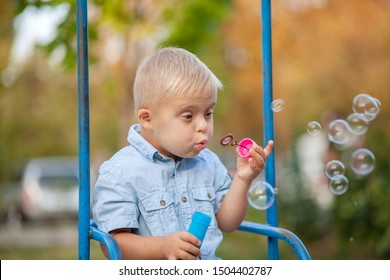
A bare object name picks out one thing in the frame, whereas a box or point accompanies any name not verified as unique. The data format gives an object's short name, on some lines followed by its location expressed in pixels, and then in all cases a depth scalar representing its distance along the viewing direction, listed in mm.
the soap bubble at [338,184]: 2874
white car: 12688
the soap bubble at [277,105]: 2520
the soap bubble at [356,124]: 3193
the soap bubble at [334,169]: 2816
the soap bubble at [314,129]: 2682
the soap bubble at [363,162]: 3148
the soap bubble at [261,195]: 2447
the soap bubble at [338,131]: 3002
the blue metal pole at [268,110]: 2518
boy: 2145
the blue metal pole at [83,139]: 2148
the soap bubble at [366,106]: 2981
